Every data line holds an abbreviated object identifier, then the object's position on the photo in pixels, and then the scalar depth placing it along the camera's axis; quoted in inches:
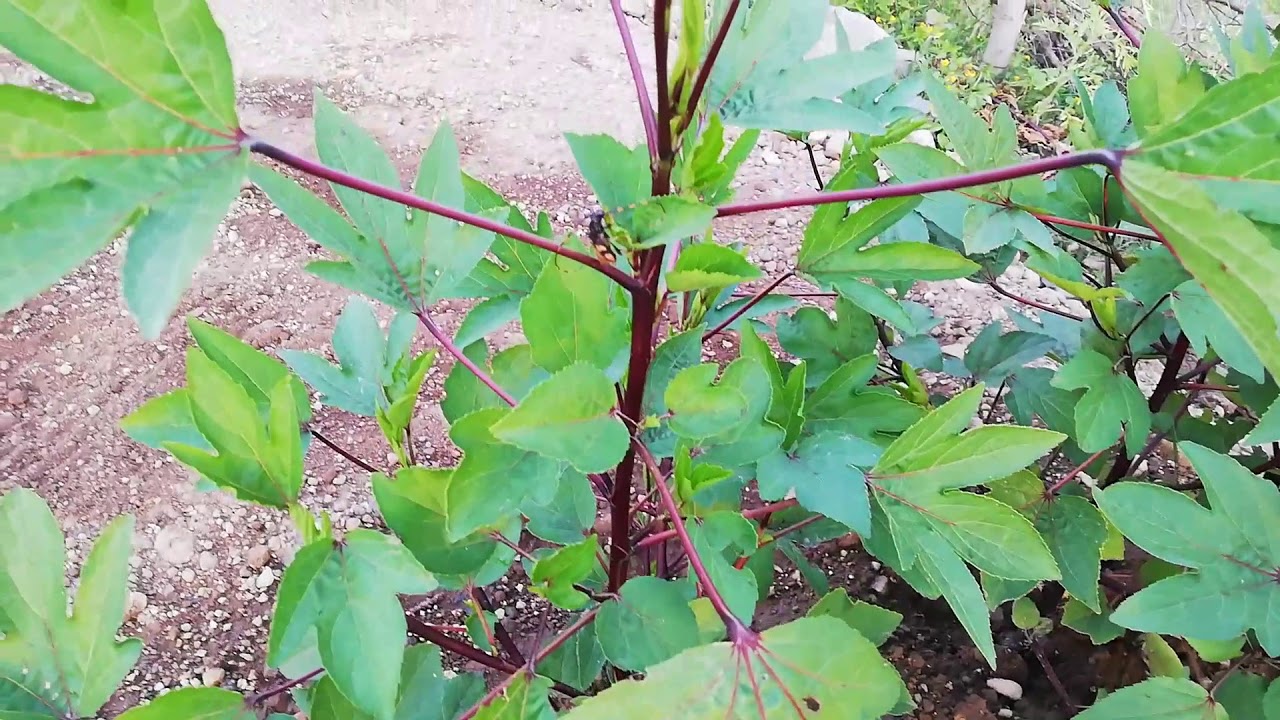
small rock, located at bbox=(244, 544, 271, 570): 45.9
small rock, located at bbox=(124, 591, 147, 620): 43.4
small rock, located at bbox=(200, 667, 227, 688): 40.6
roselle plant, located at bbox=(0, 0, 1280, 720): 14.1
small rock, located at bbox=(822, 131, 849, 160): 79.5
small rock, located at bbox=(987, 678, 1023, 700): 39.4
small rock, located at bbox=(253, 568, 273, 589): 45.2
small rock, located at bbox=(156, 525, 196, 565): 45.9
